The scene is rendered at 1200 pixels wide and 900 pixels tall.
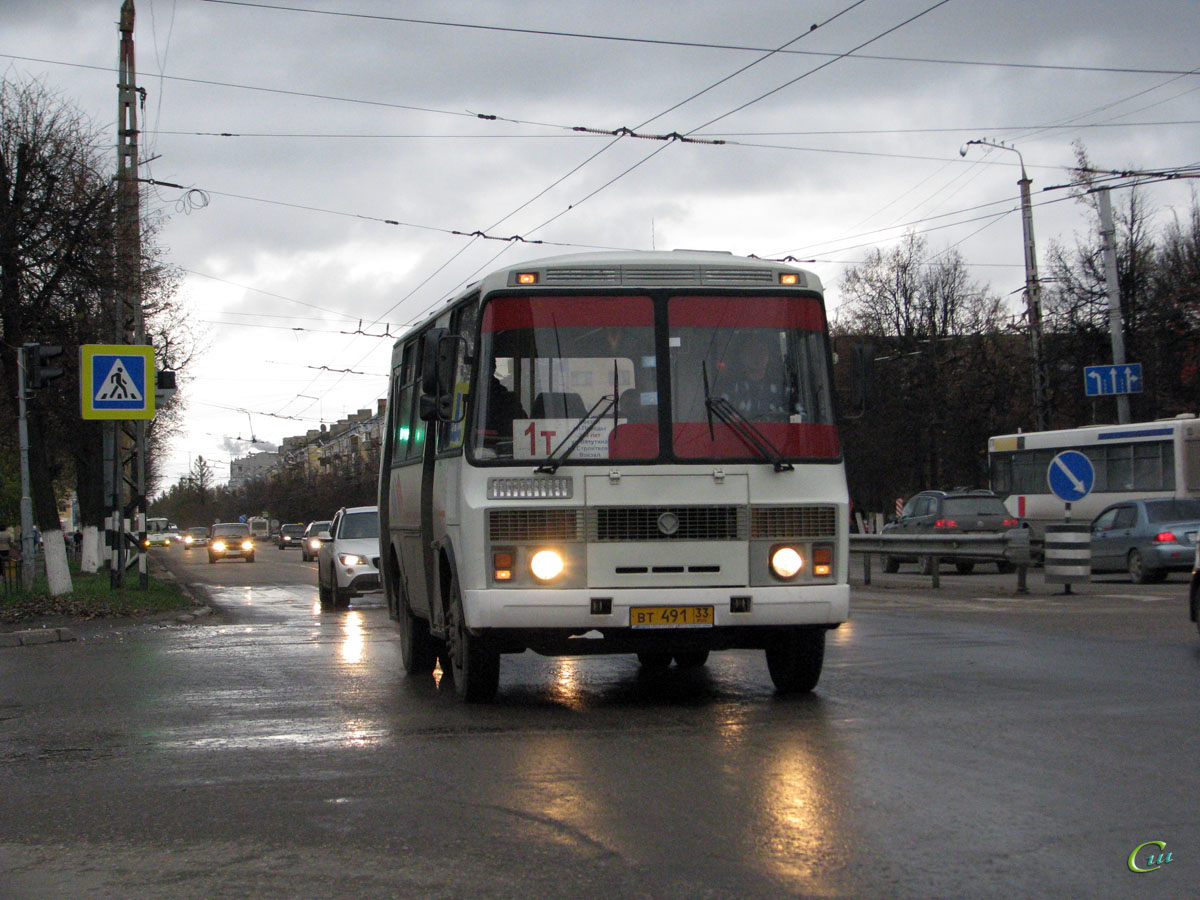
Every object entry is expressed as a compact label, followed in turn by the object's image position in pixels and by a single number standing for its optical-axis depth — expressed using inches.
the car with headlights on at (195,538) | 4315.9
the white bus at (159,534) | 4165.4
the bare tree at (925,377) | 2390.5
